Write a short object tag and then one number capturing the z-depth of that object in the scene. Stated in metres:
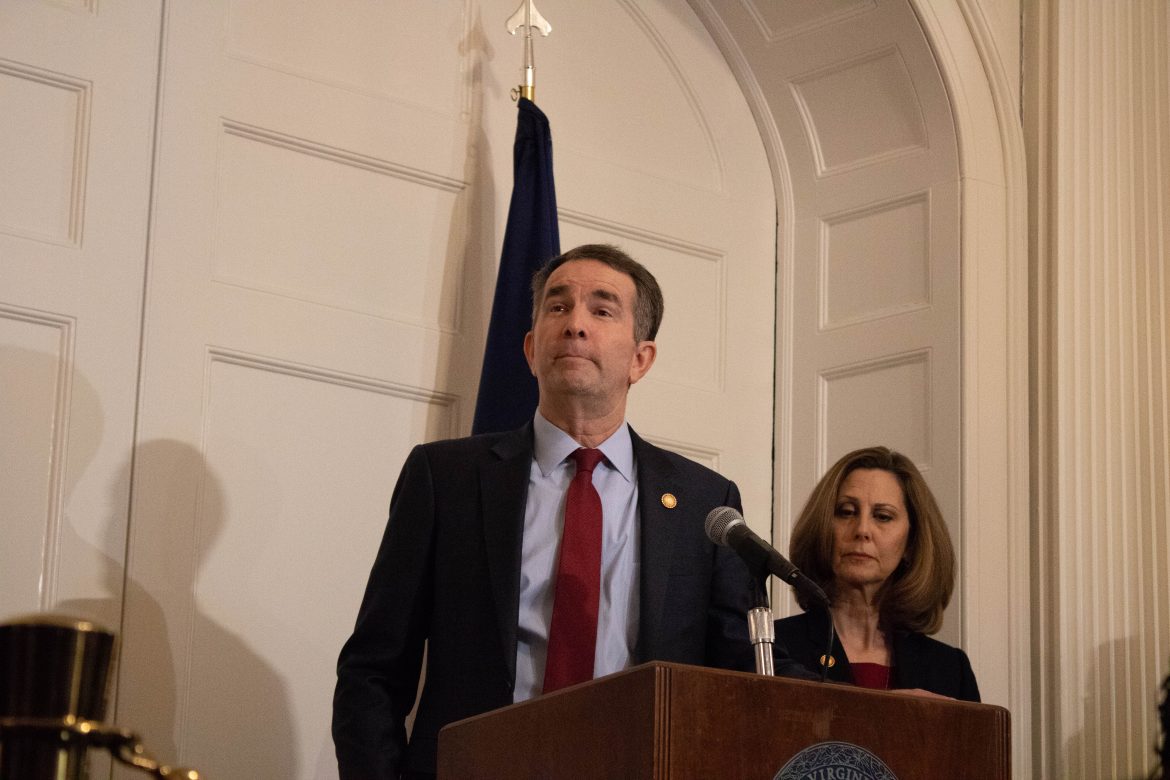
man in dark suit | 2.72
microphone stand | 2.18
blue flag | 4.09
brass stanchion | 0.80
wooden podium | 1.91
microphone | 2.21
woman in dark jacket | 3.59
